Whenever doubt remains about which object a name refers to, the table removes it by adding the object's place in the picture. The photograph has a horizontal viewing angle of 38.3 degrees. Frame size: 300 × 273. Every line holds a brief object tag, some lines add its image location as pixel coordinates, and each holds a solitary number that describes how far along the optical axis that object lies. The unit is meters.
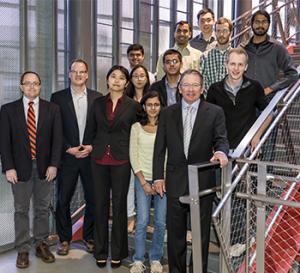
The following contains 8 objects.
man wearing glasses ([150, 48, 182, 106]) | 3.55
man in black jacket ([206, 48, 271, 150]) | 3.13
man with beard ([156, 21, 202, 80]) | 4.18
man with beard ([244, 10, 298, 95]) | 3.70
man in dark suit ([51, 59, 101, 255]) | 3.76
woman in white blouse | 3.33
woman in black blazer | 3.43
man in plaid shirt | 3.71
